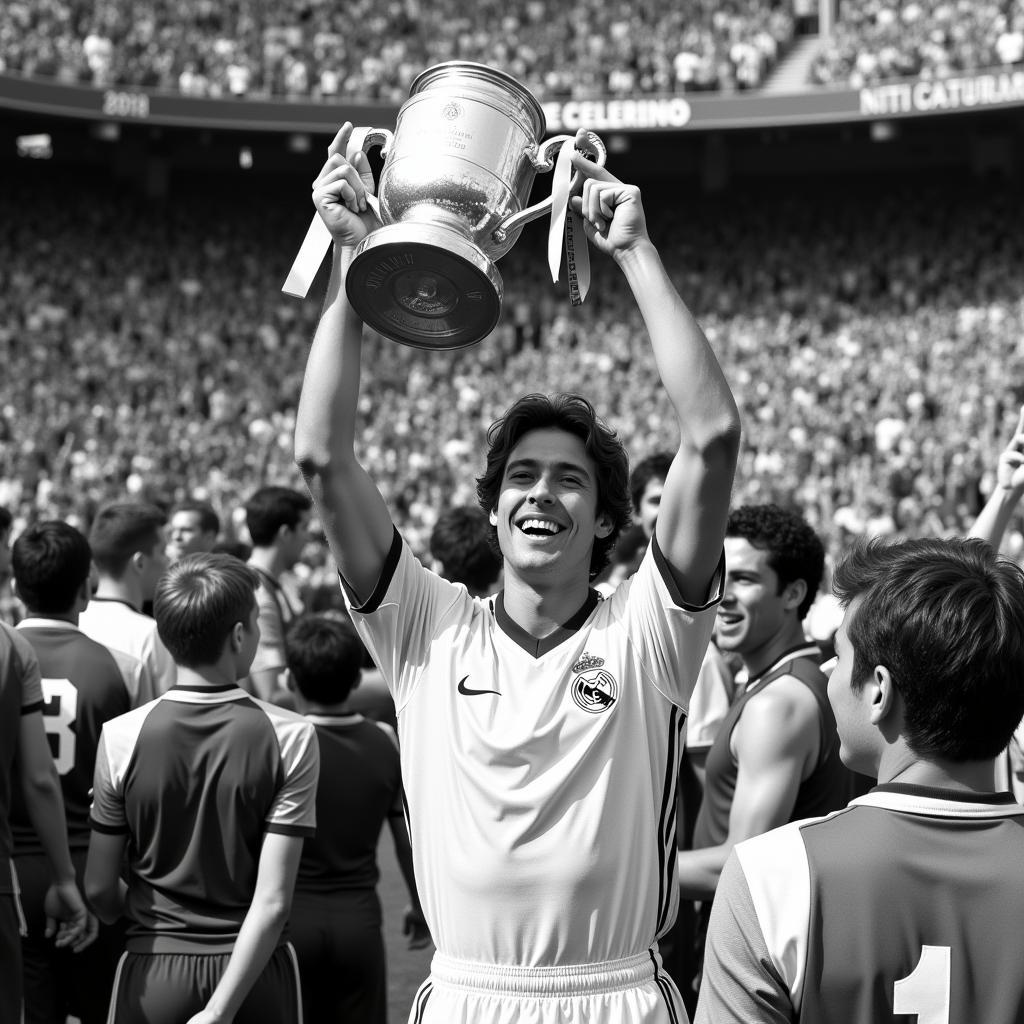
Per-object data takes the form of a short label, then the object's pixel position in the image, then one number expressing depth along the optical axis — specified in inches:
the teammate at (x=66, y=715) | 171.2
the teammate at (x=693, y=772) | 173.2
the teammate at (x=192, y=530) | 257.8
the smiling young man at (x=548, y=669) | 96.4
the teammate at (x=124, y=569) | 208.5
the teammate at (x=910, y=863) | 70.7
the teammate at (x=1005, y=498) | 152.7
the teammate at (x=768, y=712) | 134.3
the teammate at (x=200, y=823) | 141.7
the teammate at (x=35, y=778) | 158.4
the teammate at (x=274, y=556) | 248.8
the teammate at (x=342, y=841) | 166.7
